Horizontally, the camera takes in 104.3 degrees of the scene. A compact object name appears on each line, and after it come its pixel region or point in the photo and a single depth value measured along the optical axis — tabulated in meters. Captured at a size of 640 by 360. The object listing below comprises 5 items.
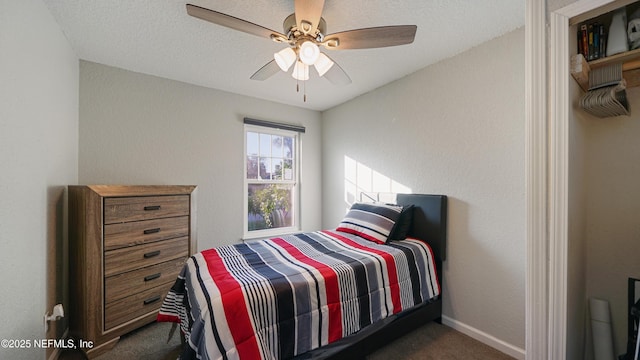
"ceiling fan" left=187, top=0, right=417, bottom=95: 1.30
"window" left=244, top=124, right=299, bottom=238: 3.28
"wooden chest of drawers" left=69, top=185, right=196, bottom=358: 1.79
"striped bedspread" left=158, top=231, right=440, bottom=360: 1.18
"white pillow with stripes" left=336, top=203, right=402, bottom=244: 2.25
